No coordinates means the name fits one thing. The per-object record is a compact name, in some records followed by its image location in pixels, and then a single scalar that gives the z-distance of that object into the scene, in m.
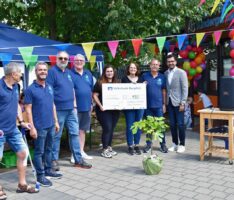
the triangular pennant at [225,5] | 5.72
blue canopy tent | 4.90
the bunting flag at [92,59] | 5.88
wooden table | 4.51
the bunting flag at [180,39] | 5.53
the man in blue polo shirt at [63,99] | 4.21
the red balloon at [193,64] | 7.16
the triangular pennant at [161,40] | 5.38
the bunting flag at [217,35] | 5.48
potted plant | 4.18
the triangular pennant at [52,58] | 5.28
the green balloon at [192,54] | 7.22
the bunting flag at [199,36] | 5.47
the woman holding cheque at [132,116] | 5.26
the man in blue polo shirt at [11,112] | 3.36
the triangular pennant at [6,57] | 4.61
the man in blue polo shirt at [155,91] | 5.25
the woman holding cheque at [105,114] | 5.11
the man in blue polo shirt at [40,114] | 3.66
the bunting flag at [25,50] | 4.68
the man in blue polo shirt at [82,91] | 4.70
